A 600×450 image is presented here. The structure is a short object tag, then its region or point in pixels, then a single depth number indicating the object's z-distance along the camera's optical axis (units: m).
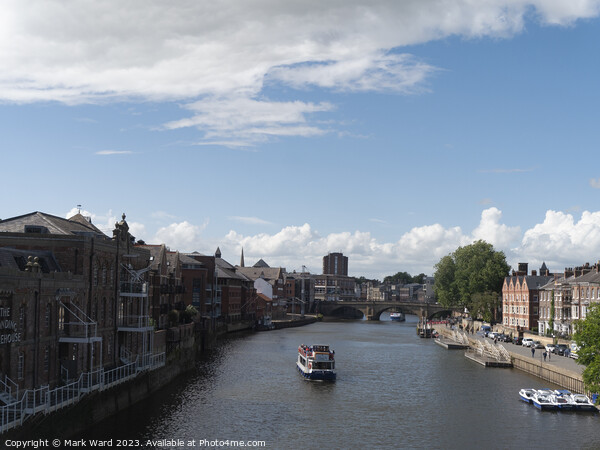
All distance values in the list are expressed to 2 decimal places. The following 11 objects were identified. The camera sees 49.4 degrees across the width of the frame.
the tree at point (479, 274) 175.62
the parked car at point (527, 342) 115.56
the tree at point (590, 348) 52.69
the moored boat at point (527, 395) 68.19
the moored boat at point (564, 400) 64.19
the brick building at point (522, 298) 142.38
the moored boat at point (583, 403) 63.47
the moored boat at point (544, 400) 64.75
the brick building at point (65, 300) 45.59
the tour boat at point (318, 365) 82.62
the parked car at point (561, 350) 98.66
